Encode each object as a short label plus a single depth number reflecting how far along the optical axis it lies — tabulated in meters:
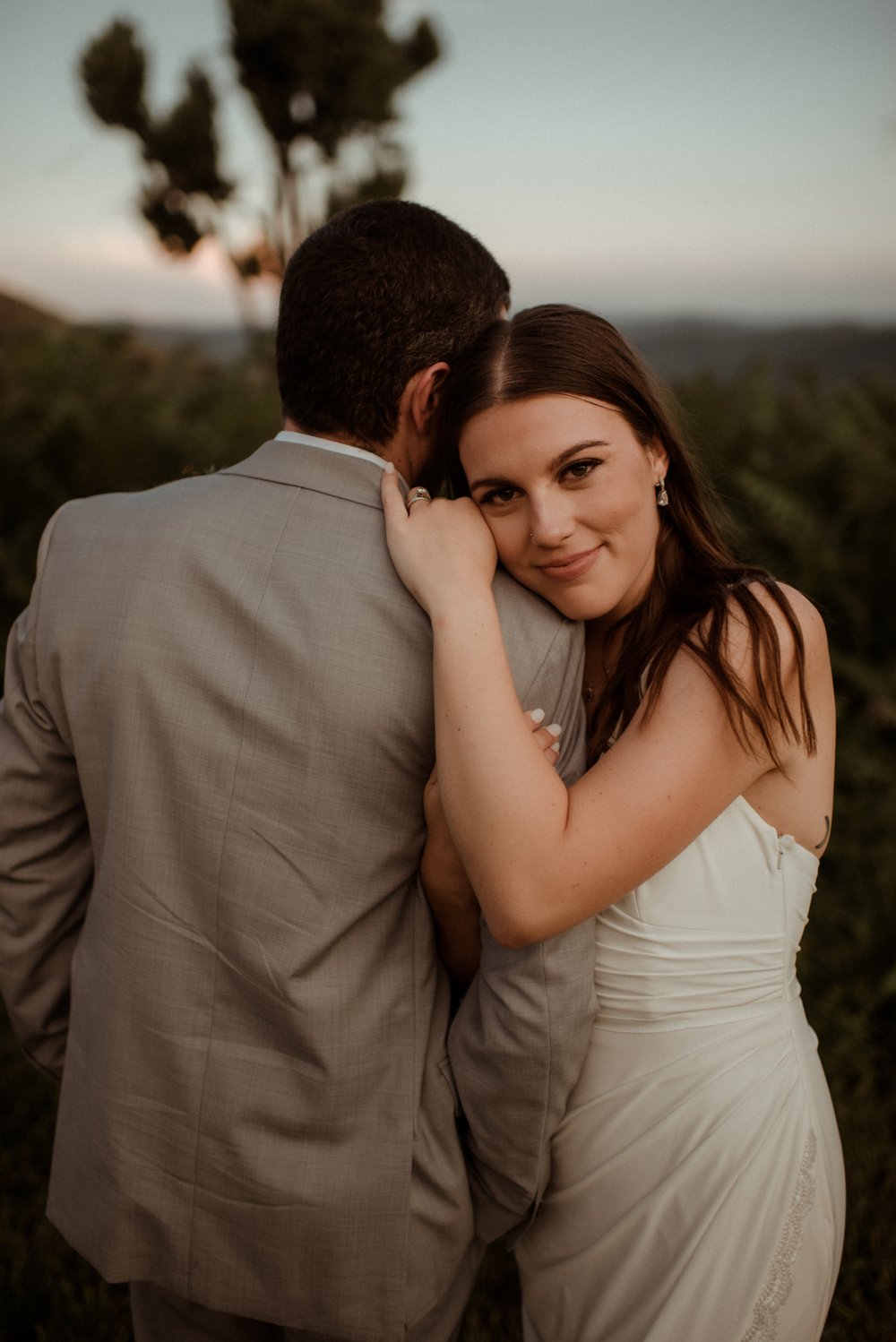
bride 1.77
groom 1.58
